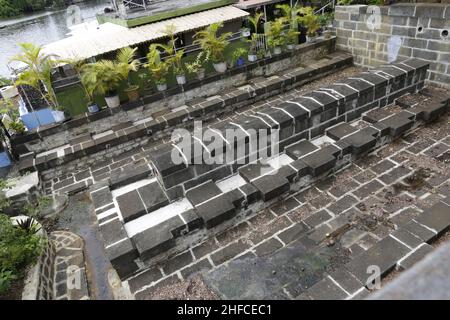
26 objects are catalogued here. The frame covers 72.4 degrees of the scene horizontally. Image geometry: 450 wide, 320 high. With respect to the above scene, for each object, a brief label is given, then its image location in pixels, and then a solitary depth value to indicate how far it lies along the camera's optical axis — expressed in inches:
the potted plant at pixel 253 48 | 430.6
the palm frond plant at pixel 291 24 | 440.8
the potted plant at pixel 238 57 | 426.9
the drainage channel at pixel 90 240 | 175.8
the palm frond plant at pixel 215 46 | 410.0
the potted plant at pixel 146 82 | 398.0
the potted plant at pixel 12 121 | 331.6
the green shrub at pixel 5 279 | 153.4
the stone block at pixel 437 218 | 140.7
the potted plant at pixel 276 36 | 430.6
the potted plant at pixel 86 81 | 353.1
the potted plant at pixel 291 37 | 438.8
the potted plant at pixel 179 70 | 399.2
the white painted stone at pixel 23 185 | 256.1
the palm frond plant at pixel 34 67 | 339.9
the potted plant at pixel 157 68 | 381.8
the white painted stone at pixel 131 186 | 201.7
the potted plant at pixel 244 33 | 454.6
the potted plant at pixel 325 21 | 459.7
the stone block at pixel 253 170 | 188.3
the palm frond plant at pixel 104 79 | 352.2
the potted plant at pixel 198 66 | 401.7
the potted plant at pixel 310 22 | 438.3
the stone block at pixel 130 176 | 207.9
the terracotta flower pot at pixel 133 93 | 378.9
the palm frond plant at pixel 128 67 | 361.9
